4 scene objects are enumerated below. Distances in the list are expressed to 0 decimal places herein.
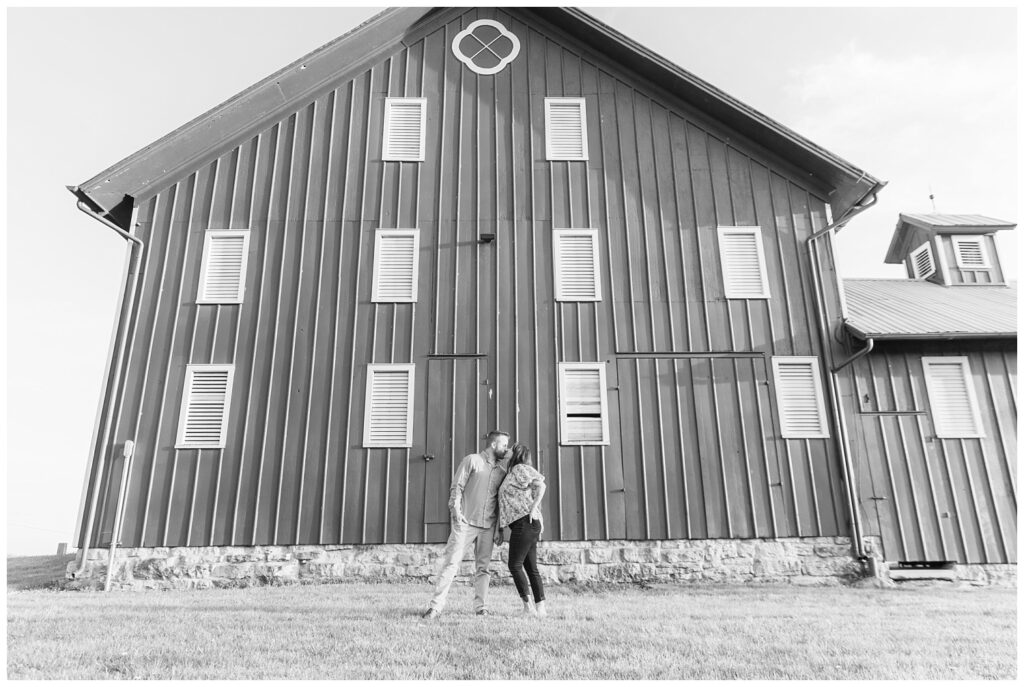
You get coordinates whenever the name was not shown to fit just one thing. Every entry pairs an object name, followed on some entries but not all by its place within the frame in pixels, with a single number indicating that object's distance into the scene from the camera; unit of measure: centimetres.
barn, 1155
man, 760
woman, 739
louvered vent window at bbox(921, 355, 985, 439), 1236
